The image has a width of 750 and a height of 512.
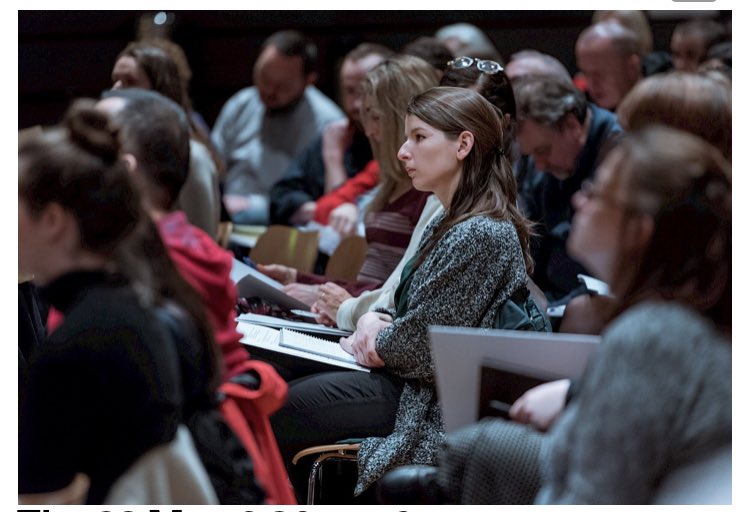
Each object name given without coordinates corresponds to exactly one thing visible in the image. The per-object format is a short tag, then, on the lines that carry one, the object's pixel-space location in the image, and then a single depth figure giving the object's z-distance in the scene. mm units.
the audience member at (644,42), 9054
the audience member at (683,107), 3819
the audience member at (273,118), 10316
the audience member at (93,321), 3562
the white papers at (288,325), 5749
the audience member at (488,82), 6096
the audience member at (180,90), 5800
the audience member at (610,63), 8763
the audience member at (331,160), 8640
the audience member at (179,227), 3899
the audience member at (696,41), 8357
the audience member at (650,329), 3281
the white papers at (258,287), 6115
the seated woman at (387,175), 6464
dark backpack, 5020
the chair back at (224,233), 7588
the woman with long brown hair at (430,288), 4987
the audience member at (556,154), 6627
